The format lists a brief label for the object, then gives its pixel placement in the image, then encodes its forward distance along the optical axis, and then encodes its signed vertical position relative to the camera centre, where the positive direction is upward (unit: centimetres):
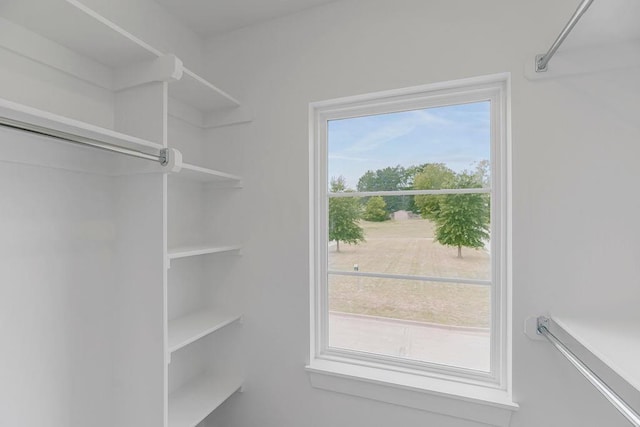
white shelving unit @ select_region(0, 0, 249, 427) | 97 +20
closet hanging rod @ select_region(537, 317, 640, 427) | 66 -44
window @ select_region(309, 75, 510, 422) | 140 -11
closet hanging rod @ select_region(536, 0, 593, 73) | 81 +57
